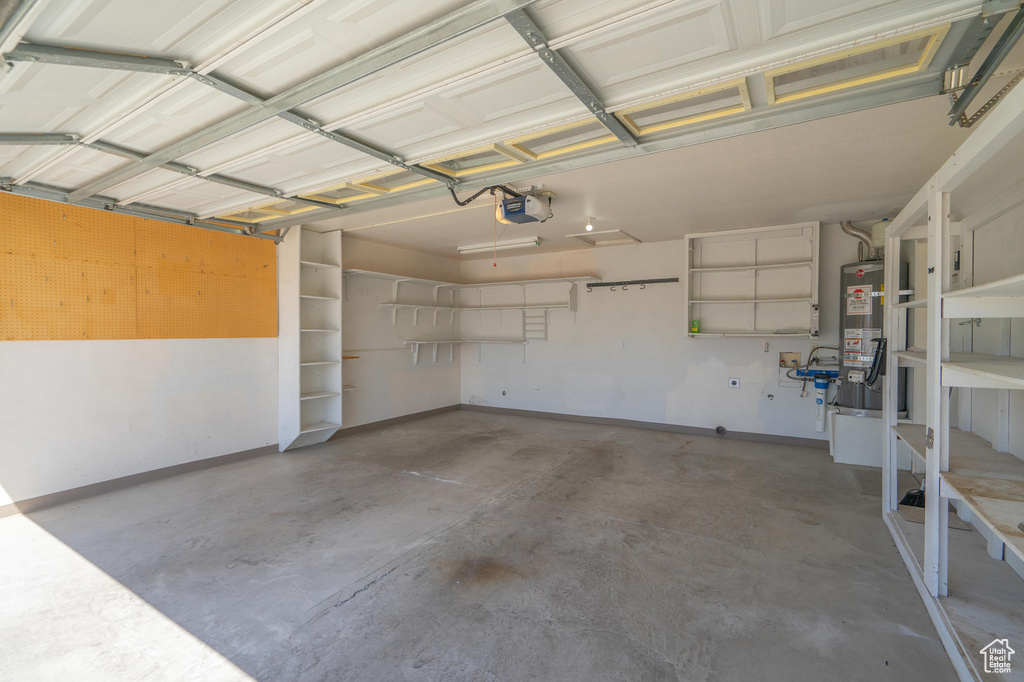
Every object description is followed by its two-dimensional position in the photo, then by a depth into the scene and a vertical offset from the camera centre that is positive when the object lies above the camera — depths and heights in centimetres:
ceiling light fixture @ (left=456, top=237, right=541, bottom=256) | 581 +121
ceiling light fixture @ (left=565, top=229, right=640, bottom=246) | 562 +129
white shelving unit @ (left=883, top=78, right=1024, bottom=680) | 170 -38
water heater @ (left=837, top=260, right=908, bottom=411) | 444 +5
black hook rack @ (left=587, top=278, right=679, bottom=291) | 612 +73
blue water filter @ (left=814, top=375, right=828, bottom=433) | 495 -76
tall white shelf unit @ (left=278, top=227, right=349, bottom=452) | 496 -5
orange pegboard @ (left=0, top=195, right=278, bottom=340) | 343 +51
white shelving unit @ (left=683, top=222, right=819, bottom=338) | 505 +64
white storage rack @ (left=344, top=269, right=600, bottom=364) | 663 +42
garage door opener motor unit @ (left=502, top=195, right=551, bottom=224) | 362 +104
